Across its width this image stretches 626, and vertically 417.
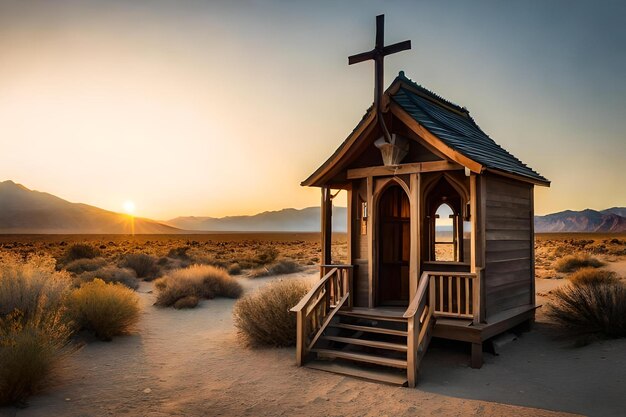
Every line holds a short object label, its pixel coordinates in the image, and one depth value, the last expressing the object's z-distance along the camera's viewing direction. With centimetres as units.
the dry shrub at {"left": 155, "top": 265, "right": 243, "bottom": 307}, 1475
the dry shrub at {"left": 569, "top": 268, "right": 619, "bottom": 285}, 1580
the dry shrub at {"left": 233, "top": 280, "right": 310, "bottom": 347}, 934
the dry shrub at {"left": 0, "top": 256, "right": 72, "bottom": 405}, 606
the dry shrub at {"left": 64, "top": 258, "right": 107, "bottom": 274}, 2086
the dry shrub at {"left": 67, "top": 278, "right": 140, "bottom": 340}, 986
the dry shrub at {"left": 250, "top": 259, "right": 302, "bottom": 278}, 2294
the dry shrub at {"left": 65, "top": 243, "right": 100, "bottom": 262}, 2603
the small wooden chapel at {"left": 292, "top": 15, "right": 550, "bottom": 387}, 805
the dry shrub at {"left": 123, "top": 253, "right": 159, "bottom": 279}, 2169
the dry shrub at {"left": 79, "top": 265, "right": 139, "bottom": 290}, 1705
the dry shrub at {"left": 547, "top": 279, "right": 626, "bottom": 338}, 855
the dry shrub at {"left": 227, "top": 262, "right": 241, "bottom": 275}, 2459
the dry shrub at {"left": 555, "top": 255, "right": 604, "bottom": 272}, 2217
